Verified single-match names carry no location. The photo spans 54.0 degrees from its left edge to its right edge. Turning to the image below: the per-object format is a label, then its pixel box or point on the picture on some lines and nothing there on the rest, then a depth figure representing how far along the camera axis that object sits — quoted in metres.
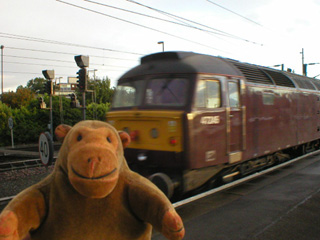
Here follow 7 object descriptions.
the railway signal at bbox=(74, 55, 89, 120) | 9.79
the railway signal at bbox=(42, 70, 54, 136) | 14.00
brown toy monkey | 1.82
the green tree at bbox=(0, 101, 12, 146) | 27.82
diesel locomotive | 5.75
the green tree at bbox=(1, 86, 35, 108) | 46.66
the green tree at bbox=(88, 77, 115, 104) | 44.31
